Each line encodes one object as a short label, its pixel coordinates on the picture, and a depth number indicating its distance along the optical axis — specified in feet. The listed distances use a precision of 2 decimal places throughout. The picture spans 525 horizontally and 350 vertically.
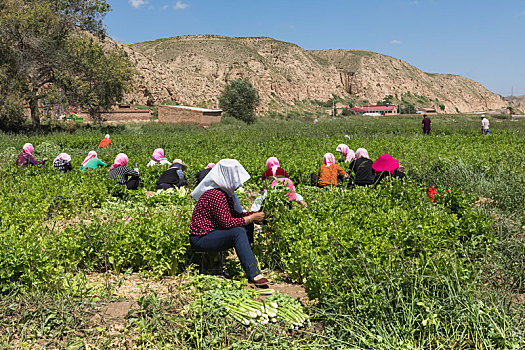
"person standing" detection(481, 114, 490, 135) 72.24
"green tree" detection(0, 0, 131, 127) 78.79
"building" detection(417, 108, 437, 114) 294.46
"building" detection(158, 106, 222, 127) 116.47
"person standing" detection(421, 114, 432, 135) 75.46
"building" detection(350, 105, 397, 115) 273.75
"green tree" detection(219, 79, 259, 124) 151.53
